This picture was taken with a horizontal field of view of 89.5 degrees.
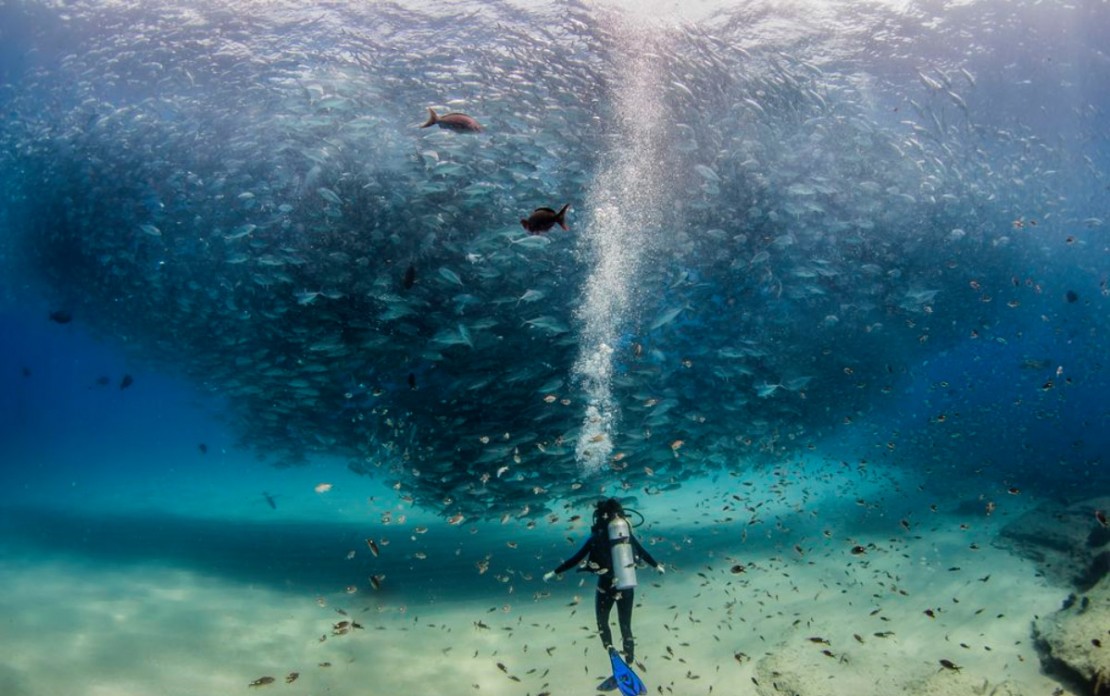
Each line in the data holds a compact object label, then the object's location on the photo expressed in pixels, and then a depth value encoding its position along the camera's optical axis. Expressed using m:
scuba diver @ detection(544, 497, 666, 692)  7.89
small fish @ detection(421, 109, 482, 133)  5.87
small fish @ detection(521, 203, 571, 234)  5.29
